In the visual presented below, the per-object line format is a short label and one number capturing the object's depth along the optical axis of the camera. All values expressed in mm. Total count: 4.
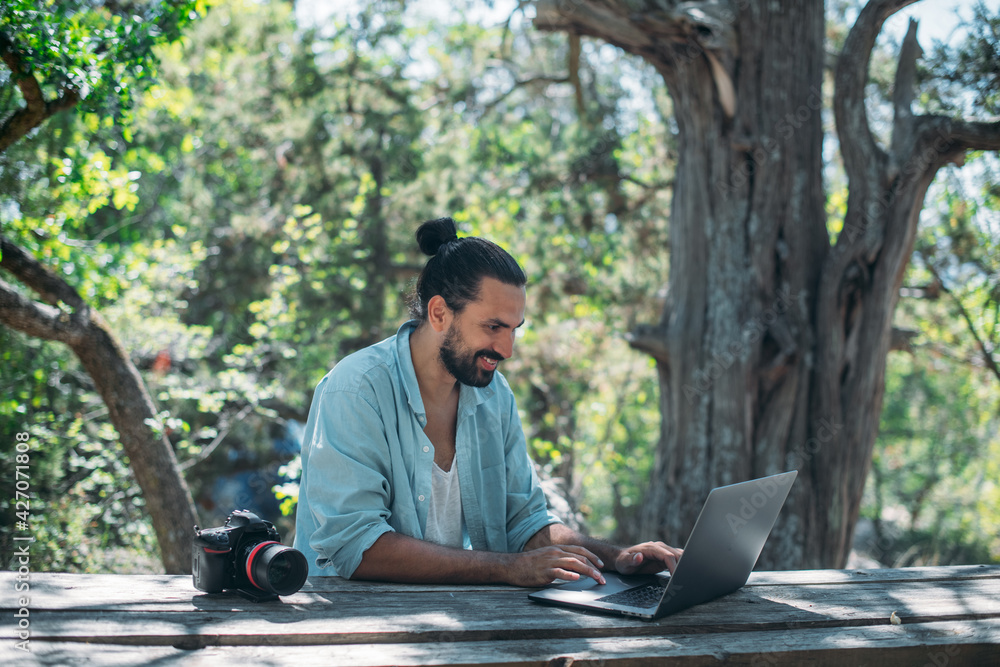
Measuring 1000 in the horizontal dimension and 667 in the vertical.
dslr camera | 1638
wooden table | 1335
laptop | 1652
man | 1942
